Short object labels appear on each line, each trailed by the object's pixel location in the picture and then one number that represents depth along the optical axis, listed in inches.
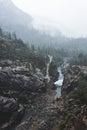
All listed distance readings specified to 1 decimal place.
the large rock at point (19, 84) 2487.0
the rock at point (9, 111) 2074.8
